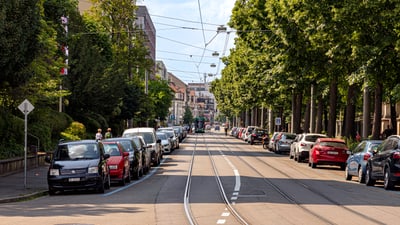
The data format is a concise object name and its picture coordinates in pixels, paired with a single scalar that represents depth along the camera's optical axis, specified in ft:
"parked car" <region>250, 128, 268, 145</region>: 255.09
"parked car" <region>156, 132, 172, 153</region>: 166.61
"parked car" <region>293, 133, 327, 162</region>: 138.21
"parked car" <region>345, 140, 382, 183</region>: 88.84
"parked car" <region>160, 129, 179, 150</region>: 181.16
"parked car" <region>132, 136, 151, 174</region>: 102.89
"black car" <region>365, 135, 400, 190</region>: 76.82
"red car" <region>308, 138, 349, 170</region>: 119.24
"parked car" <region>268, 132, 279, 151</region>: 190.64
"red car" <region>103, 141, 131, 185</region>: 82.53
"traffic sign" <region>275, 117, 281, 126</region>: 248.93
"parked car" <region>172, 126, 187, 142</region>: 250.37
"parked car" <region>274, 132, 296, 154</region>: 177.58
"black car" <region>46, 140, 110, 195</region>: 71.56
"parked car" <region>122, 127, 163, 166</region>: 124.47
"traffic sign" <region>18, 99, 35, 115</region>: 76.64
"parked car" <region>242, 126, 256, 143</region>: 272.31
